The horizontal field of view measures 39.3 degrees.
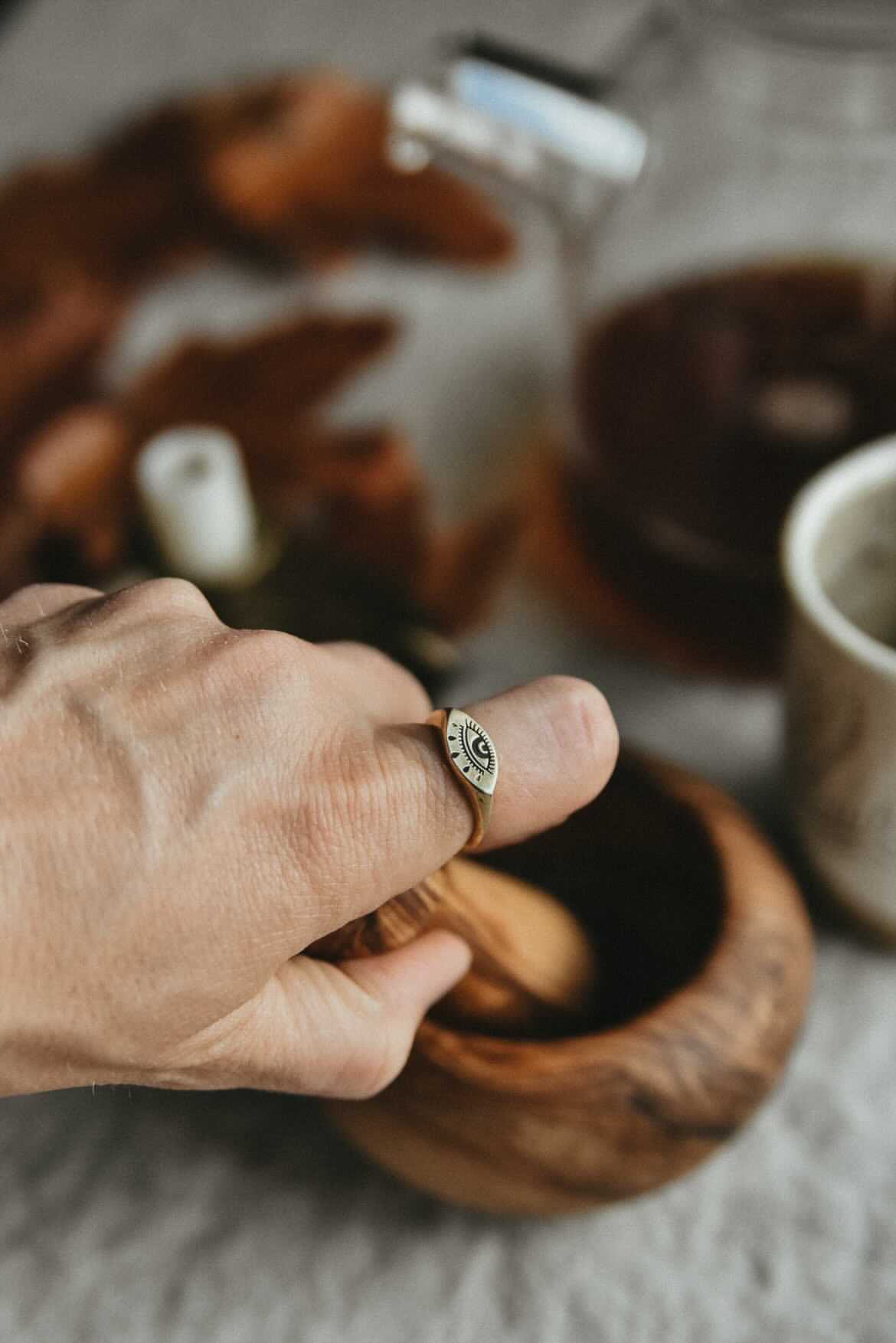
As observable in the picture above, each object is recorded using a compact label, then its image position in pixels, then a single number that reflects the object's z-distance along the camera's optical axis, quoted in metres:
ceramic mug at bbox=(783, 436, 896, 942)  0.32
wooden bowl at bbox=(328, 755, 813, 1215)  0.28
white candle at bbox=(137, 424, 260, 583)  0.42
